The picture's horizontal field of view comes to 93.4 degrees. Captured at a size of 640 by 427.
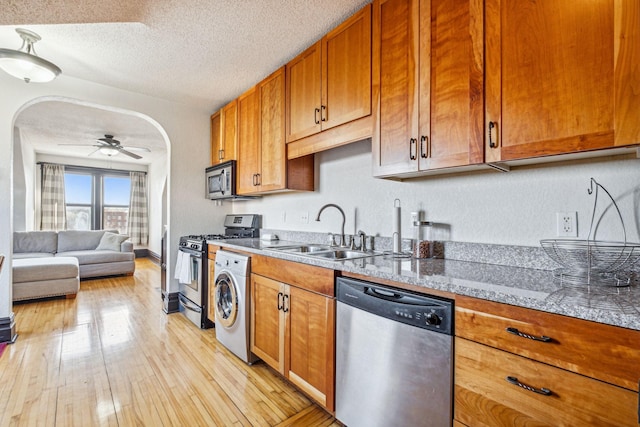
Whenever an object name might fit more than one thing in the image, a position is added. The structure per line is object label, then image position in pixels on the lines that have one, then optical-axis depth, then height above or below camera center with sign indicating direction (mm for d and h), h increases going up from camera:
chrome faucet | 2344 -51
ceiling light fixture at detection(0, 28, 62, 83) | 2055 +1045
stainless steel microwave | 3223 +345
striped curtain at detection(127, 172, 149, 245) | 7414 +21
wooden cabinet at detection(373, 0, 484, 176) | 1366 +641
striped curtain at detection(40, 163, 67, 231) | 6445 +255
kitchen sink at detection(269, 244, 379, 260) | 2091 -290
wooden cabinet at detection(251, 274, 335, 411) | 1612 -744
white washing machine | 2256 -721
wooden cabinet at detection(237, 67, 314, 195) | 2537 +605
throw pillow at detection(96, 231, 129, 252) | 5504 -556
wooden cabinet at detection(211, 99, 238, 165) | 3260 +904
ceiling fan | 4676 +1023
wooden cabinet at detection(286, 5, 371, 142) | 1856 +915
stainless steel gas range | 2951 -596
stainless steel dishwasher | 1132 -611
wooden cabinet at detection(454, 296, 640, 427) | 785 -463
